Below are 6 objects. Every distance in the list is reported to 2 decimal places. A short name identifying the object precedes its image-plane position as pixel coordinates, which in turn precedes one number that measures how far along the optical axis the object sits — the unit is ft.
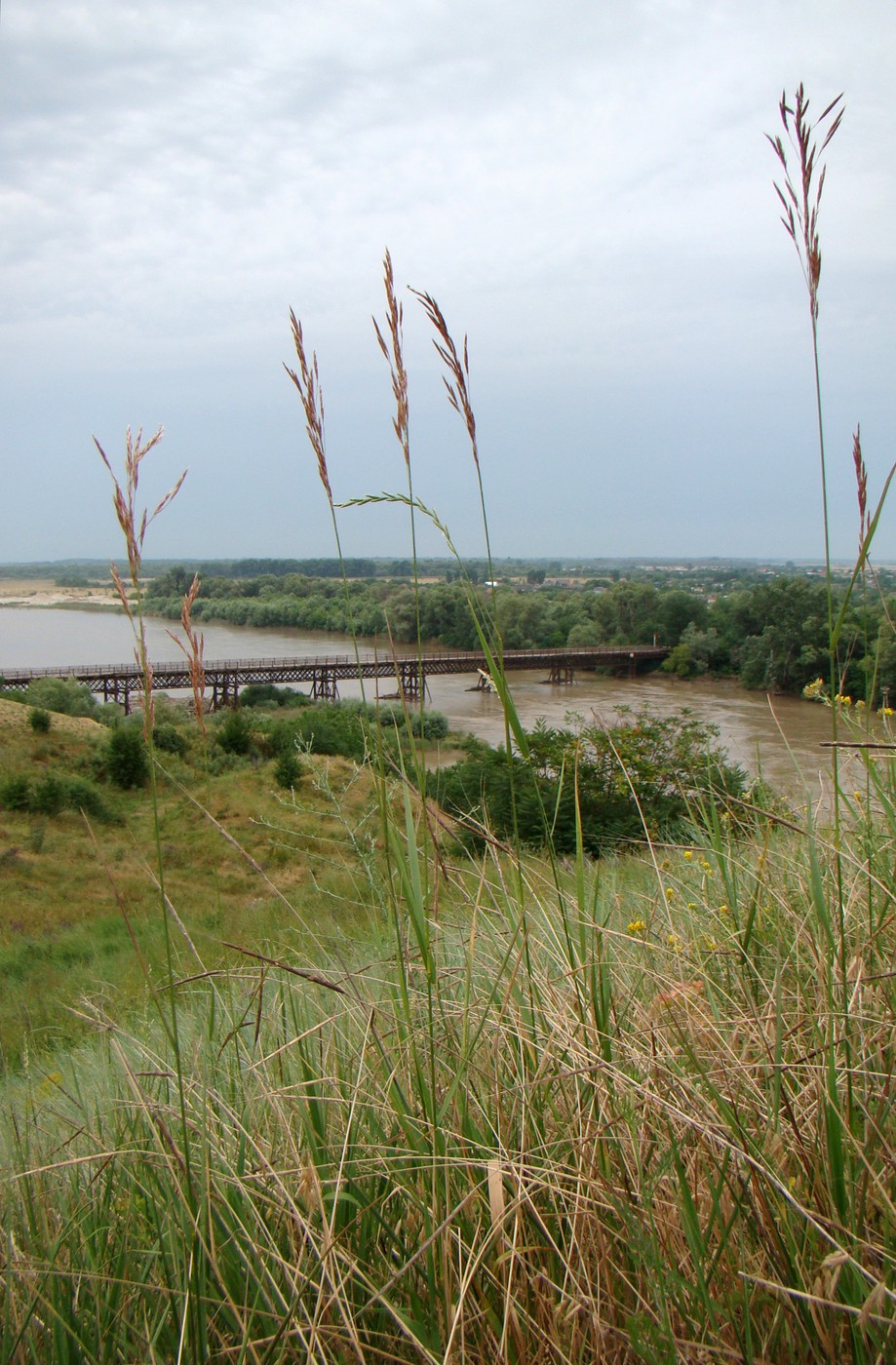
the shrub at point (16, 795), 73.15
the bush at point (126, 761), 85.66
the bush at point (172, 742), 92.48
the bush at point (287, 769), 68.14
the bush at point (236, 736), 101.76
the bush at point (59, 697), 118.62
